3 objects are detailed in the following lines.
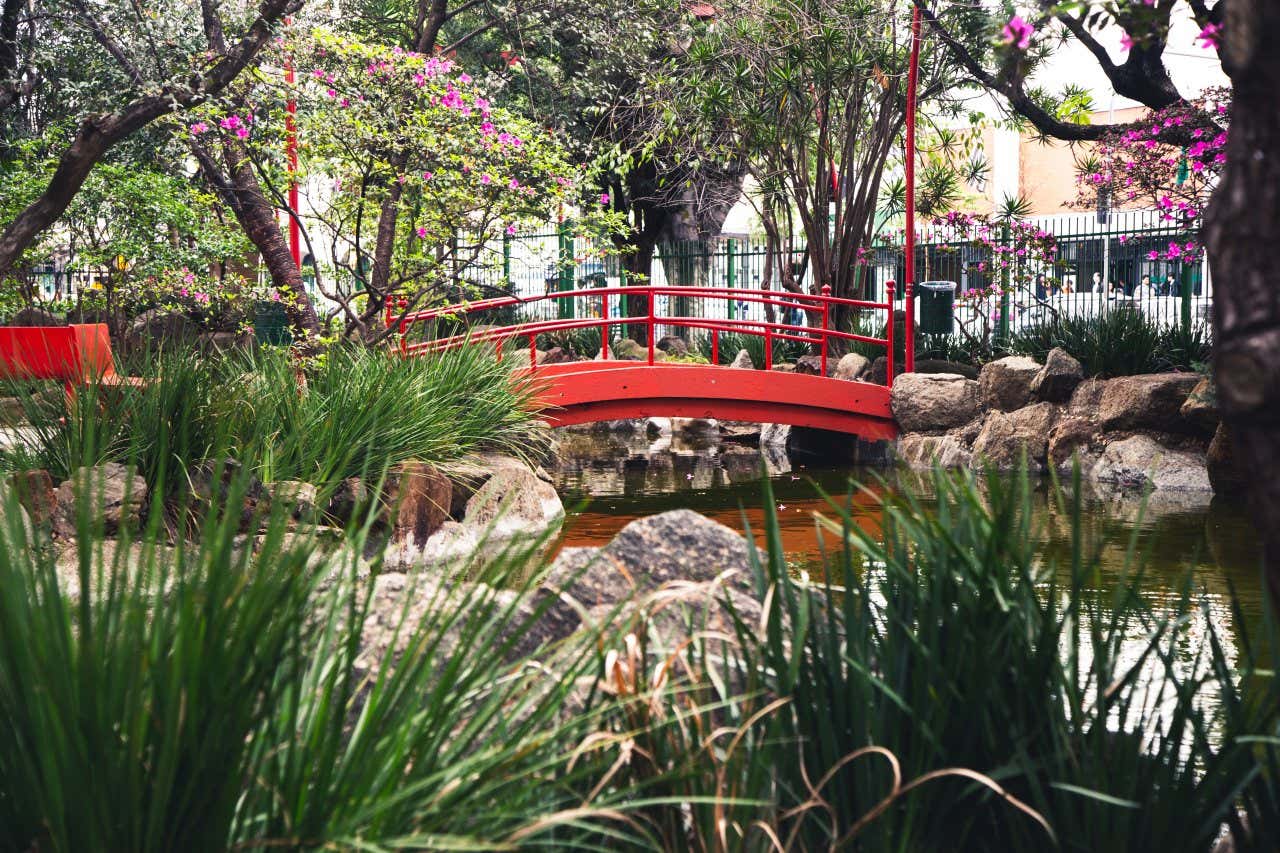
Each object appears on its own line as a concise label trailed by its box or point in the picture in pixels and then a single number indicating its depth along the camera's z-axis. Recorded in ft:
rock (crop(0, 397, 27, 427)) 28.04
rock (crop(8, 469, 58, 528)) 18.80
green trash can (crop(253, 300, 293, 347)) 59.36
